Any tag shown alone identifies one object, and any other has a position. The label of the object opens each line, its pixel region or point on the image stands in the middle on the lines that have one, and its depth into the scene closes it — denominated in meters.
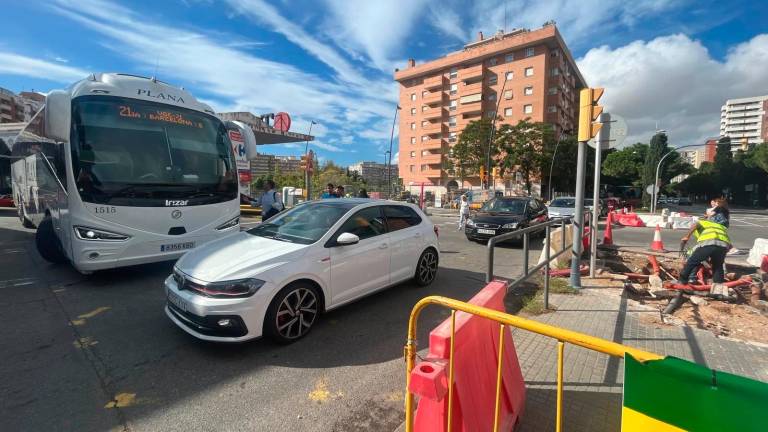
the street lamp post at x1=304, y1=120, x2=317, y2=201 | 15.17
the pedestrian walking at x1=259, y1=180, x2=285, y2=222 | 9.50
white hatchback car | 3.45
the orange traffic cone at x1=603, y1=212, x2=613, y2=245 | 10.20
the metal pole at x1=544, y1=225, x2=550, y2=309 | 4.82
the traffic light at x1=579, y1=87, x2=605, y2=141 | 5.39
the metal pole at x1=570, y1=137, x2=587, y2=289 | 5.66
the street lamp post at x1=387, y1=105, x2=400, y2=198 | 37.39
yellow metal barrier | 1.54
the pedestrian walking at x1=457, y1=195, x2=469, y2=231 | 14.72
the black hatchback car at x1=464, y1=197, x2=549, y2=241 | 10.30
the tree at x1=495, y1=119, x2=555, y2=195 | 41.12
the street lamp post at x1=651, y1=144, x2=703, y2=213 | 31.20
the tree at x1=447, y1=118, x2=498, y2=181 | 42.56
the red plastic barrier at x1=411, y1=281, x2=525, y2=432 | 2.01
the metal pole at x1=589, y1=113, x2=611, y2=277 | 5.94
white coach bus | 5.23
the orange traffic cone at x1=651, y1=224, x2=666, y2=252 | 10.08
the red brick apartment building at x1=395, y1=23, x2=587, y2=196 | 51.44
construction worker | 5.68
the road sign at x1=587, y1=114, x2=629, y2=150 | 5.92
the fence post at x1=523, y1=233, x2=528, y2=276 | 4.59
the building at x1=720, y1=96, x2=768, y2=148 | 122.06
